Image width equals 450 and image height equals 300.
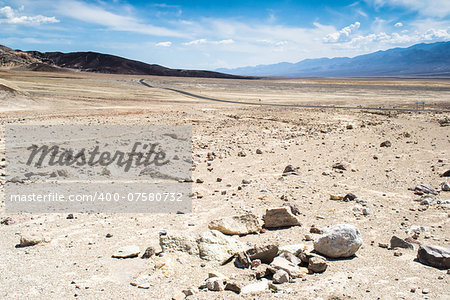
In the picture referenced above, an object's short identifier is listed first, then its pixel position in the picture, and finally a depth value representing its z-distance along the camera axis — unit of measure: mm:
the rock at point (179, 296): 3348
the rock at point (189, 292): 3396
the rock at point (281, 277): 3559
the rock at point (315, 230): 4953
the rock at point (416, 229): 4941
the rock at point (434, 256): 3863
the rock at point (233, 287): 3418
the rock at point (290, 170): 8289
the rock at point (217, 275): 3636
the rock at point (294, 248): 4104
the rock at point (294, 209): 5695
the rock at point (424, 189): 6805
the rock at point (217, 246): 4074
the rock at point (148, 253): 4152
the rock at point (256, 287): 3416
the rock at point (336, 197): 6516
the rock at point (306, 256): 3932
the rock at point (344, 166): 8734
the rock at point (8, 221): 5128
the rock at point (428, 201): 6118
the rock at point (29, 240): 4406
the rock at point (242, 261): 3932
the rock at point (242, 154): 10367
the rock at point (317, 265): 3791
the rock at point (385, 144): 11891
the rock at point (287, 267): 3681
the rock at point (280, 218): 5141
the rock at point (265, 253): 3982
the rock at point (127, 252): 4188
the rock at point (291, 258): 3902
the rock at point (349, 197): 6406
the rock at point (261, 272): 3676
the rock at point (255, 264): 3912
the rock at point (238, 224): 4863
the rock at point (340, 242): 4098
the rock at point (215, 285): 3467
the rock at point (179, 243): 4141
